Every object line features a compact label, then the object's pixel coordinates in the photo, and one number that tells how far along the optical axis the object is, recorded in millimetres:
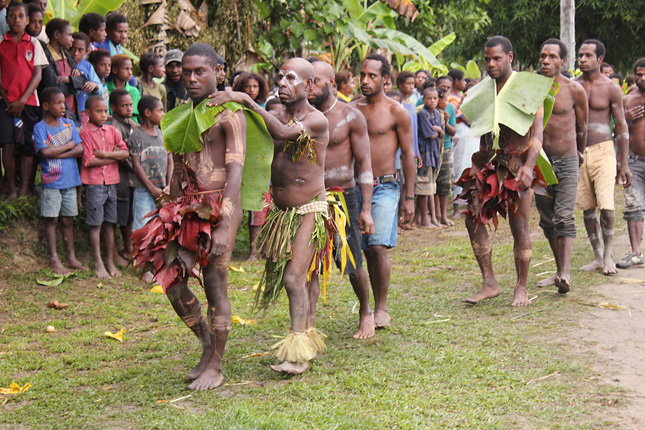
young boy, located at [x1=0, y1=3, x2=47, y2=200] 7883
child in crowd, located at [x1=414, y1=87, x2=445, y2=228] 11172
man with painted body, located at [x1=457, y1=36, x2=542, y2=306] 6574
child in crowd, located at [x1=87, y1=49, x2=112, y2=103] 8414
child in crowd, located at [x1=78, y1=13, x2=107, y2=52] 8836
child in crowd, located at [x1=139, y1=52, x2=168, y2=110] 9070
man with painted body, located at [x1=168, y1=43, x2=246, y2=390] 4738
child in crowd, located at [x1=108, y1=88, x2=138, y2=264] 8234
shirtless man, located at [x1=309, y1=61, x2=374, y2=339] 5656
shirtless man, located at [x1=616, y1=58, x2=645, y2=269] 8391
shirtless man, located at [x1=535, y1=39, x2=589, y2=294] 7156
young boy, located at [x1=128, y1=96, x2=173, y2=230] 8094
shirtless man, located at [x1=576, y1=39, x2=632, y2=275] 7938
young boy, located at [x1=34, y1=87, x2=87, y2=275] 7668
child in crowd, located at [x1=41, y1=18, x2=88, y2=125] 8156
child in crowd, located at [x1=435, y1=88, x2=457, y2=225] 11719
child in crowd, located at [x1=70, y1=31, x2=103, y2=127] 8258
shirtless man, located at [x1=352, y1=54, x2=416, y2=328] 6133
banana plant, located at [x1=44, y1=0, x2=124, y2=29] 9570
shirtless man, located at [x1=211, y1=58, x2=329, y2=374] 5043
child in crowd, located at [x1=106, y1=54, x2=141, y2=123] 8586
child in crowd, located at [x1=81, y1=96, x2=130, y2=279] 7879
